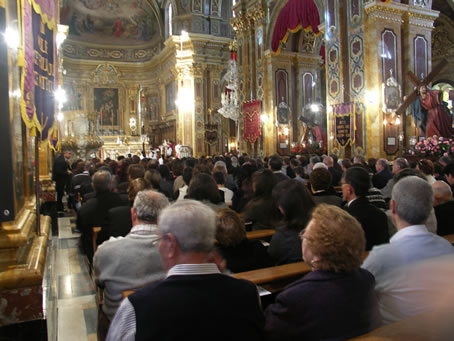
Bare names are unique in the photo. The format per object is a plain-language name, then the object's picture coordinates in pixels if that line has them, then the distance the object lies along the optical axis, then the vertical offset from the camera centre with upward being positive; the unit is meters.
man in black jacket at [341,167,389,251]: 3.35 -0.48
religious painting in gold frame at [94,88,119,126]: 28.53 +3.93
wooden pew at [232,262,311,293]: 2.51 -0.77
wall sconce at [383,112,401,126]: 11.77 +0.97
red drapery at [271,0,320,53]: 14.95 +5.28
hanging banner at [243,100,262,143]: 17.30 +1.58
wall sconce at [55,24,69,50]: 13.27 +4.46
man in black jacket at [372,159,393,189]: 6.65 -0.40
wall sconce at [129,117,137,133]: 28.25 +2.49
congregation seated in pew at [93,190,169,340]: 2.65 -0.68
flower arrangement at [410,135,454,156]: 10.35 +0.11
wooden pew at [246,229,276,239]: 3.76 -0.76
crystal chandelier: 19.66 +2.89
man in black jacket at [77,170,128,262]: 4.86 -0.53
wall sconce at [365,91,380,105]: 11.76 +1.62
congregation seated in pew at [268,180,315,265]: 3.01 -0.51
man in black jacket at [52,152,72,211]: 9.92 -0.32
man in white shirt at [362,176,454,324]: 1.92 -0.55
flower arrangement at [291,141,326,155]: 14.70 +0.21
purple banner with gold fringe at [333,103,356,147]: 12.34 +0.94
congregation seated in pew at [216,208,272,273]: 2.63 -0.63
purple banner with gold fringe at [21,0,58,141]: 3.07 +0.90
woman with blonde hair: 1.64 -0.59
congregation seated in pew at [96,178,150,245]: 3.90 -0.61
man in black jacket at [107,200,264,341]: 1.46 -0.53
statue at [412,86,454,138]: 11.45 +1.02
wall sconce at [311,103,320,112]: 17.42 +2.05
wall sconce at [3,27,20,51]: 2.63 +0.86
